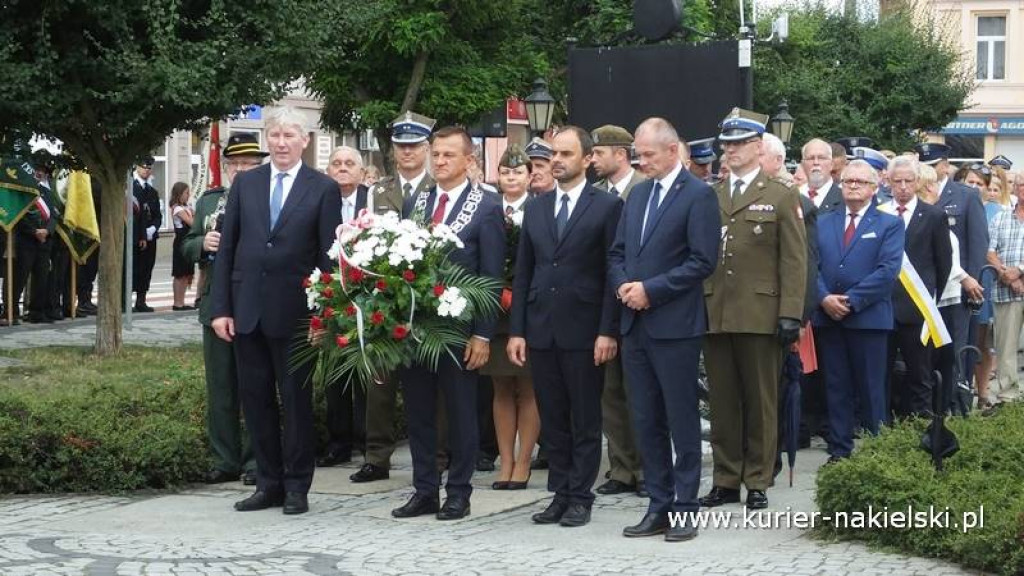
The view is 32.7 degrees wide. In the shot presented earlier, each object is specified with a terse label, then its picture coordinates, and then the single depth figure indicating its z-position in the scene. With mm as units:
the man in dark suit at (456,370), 9141
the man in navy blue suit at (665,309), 8508
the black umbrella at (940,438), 8375
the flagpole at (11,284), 19359
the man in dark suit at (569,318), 8922
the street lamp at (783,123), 28156
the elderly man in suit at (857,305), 10711
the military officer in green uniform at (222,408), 10258
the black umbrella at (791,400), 9953
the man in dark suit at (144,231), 22500
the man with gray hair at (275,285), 9156
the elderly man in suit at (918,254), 12055
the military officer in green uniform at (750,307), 9359
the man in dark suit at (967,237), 13219
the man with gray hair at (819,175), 11922
